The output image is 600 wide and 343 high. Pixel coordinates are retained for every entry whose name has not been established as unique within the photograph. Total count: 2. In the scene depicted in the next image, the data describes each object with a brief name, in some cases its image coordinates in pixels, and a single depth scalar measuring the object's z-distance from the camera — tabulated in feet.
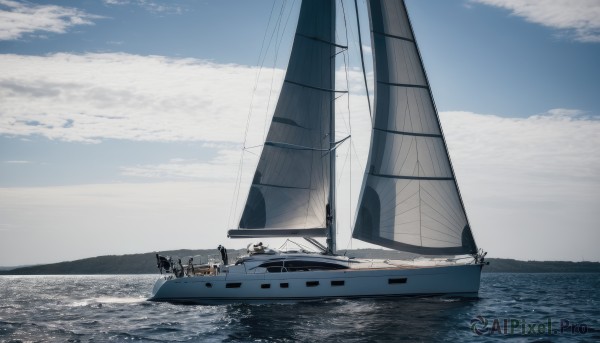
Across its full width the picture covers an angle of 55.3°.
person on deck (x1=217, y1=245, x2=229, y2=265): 93.84
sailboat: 87.30
